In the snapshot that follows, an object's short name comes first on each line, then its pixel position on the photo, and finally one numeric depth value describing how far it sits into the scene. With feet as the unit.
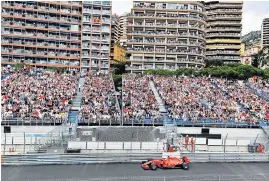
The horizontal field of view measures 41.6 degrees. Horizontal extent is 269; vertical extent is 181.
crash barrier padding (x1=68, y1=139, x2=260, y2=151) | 76.95
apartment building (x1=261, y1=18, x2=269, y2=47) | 551.76
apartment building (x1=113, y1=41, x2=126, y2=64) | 336.96
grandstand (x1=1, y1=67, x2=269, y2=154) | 96.63
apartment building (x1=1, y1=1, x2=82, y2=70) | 234.79
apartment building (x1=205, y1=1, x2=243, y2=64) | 319.27
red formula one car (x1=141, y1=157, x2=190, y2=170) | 66.08
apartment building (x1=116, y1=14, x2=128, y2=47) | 466.29
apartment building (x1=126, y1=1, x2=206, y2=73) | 242.58
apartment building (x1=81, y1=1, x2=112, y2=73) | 248.32
